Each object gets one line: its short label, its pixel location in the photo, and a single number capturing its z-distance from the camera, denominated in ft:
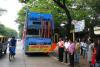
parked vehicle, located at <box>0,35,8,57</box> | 24.93
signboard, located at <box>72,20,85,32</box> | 16.27
